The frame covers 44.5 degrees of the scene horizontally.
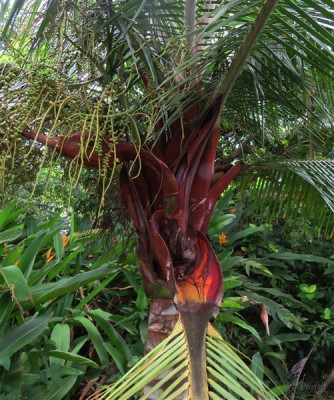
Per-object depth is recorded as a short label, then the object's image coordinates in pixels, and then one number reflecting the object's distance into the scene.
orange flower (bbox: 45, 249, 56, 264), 2.51
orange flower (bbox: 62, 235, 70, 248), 2.74
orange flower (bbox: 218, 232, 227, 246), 2.80
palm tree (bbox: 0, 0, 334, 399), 1.15
